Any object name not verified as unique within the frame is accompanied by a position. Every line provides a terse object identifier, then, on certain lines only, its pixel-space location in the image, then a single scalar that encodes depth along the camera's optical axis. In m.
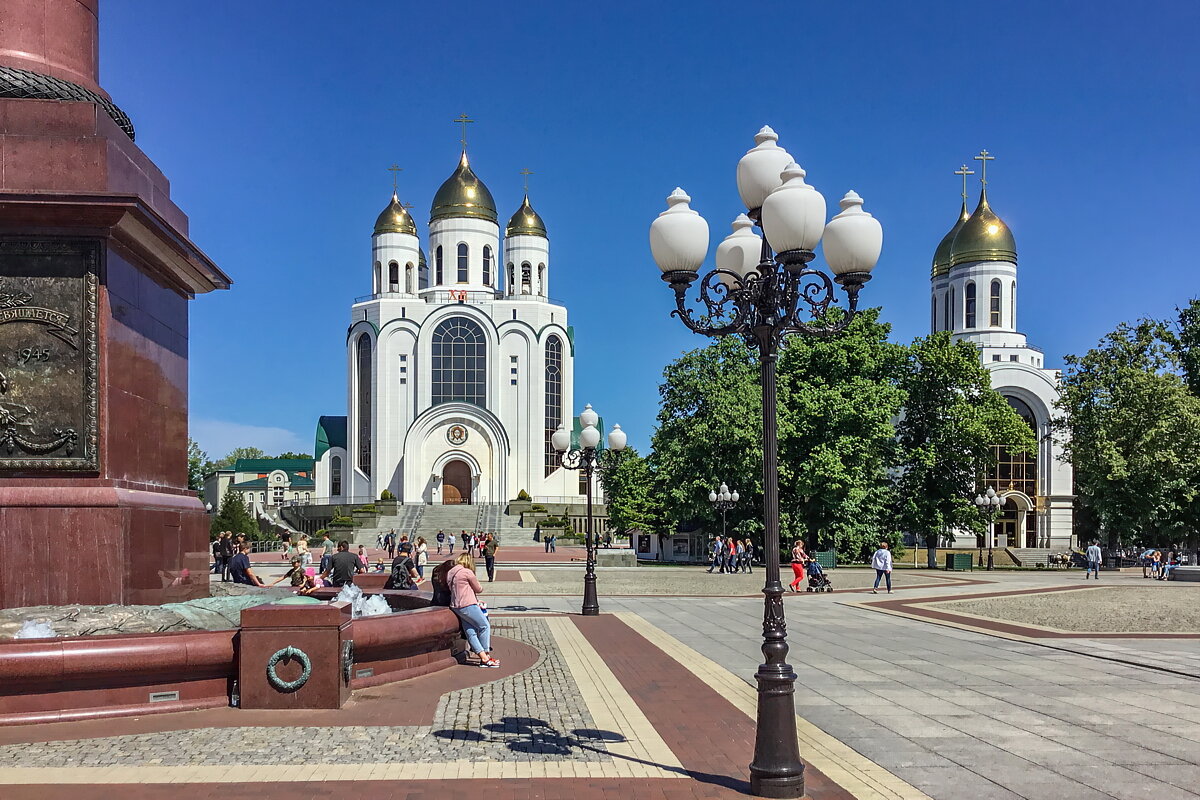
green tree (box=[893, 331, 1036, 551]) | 46.66
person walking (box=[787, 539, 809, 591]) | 28.14
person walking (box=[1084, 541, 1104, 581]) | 40.00
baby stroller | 28.94
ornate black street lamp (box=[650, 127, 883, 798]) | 7.12
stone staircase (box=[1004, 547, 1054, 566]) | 58.33
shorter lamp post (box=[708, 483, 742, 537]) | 40.00
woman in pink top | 12.45
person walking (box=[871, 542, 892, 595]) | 29.08
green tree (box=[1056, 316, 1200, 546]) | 46.59
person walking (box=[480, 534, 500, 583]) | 34.38
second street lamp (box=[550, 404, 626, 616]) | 20.47
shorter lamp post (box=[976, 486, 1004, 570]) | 45.25
